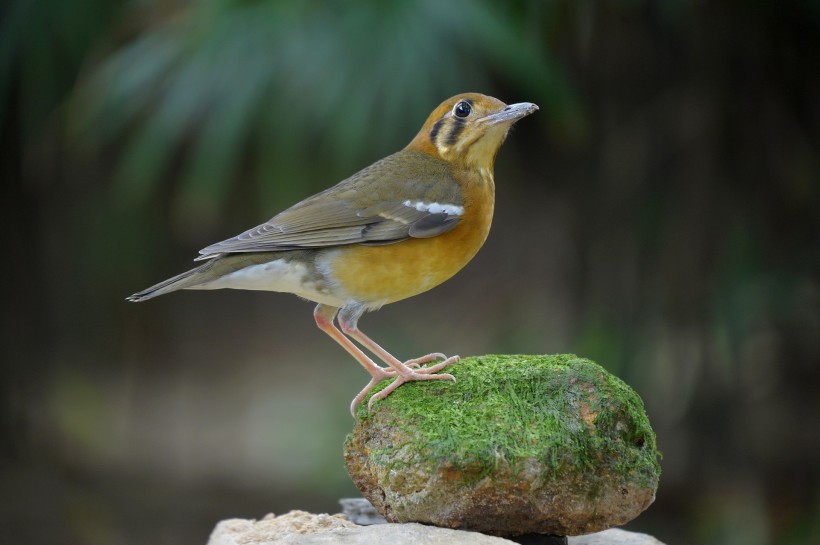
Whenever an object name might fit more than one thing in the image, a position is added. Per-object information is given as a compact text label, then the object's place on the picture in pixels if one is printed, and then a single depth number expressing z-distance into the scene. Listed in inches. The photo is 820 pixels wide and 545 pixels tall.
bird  378.3
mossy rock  322.3
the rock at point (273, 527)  366.6
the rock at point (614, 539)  383.6
